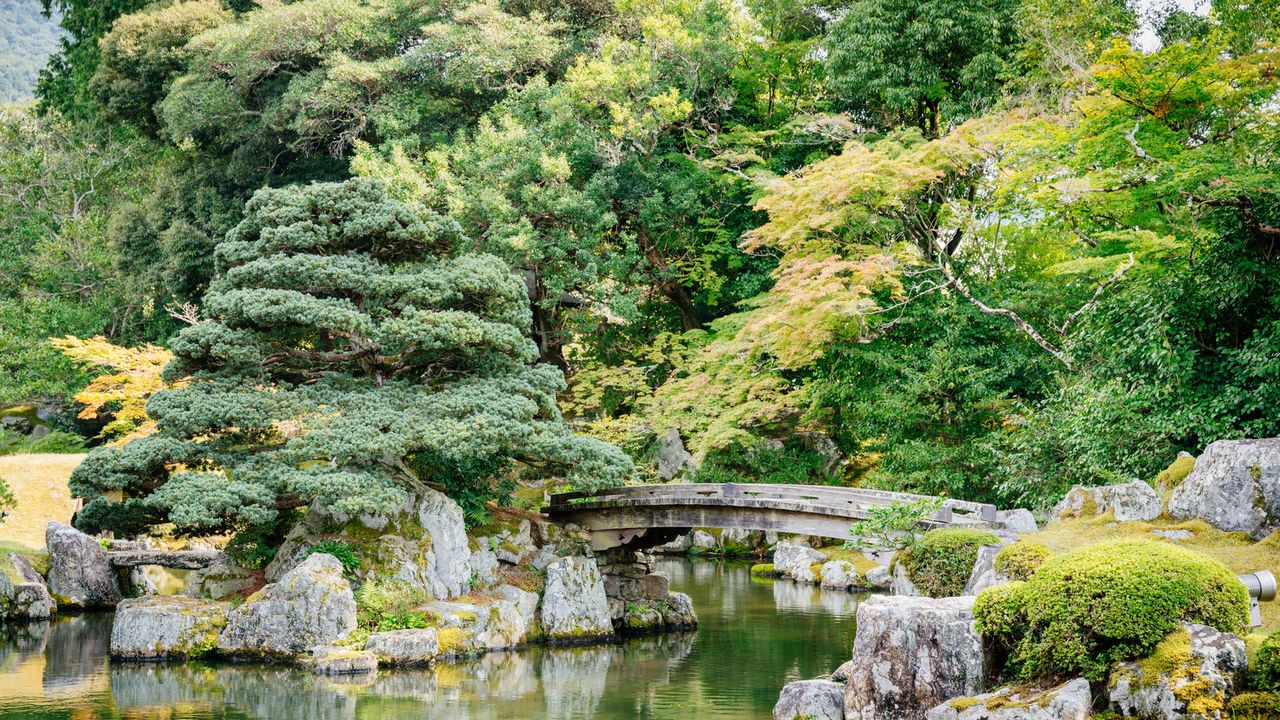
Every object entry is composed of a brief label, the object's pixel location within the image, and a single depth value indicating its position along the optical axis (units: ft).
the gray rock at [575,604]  73.82
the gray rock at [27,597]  78.79
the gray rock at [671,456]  105.50
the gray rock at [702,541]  119.55
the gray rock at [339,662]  61.87
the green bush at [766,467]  98.17
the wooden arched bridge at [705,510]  70.08
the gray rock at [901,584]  61.21
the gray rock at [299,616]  64.34
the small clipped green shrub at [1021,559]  41.86
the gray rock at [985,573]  44.11
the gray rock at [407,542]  69.15
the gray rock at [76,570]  83.10
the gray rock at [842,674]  47.71
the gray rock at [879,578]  92.07
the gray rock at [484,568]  73.41
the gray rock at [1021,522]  54.60
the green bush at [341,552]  67.82
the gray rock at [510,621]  69.92
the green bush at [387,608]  65.98
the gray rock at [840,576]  95.04
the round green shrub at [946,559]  50.60
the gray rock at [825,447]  102.37
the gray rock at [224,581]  70.59
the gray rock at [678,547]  119.44
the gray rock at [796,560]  100.27
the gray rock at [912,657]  39.22
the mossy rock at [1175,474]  50.93
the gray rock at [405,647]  64.13
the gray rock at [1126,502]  48.93
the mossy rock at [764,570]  104.01
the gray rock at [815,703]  45.78
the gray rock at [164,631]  65.51
